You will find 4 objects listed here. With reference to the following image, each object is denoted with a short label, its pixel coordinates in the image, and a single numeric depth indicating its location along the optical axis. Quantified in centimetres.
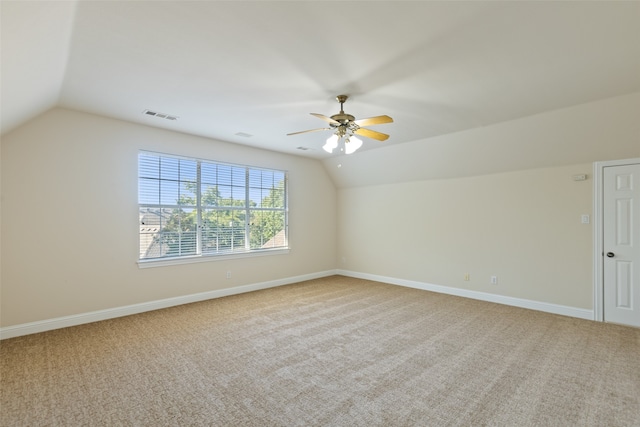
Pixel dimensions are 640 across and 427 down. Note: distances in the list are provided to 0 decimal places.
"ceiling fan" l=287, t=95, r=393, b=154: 315
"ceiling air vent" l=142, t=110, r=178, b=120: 392
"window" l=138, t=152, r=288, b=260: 456
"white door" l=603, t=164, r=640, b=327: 386
